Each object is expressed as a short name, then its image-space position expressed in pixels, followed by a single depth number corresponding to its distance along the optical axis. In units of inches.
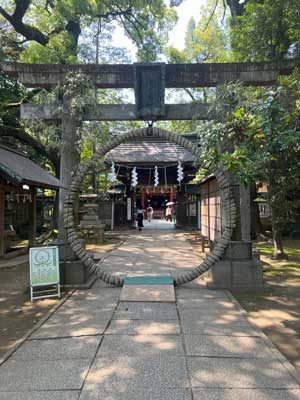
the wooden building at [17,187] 423.5
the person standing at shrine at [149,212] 1270.5
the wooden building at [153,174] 806.5
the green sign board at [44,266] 246.7
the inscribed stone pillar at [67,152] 288.4
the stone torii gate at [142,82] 285.6
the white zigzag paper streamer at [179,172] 516.1
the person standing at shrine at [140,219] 860.1
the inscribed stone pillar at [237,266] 267.6
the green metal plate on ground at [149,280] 271.0
